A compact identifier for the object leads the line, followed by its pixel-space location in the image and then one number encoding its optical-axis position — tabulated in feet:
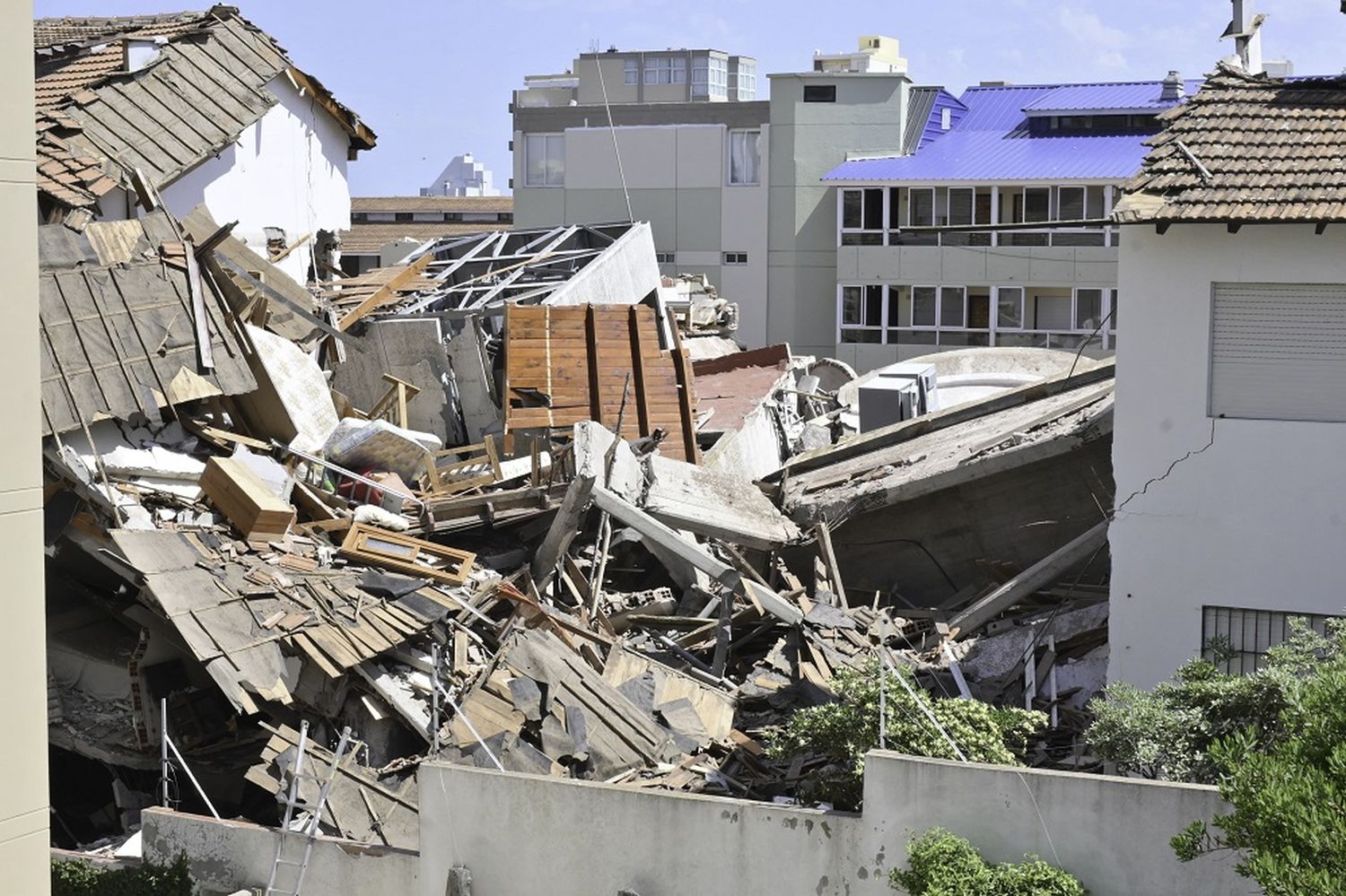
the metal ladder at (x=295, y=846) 42.63
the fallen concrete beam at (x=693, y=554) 56.18
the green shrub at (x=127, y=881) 43.01
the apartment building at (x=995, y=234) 143.23
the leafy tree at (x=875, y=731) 41.06
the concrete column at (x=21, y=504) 25.40
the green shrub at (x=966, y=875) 35.55
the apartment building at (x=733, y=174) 160.56
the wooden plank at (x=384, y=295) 75.05
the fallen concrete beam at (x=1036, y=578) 56.90
